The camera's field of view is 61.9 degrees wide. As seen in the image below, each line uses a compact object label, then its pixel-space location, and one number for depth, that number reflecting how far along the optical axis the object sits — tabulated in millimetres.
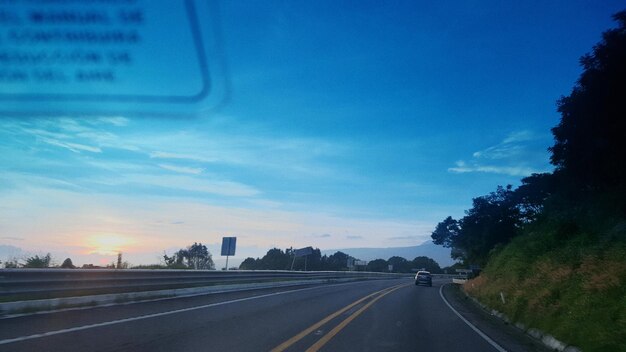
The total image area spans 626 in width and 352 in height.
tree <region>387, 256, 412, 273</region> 126525
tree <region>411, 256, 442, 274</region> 124456
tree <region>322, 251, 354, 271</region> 101812
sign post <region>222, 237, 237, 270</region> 28688
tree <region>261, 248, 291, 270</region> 87438
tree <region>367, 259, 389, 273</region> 118431
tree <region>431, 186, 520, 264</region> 51469
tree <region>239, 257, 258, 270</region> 88044
